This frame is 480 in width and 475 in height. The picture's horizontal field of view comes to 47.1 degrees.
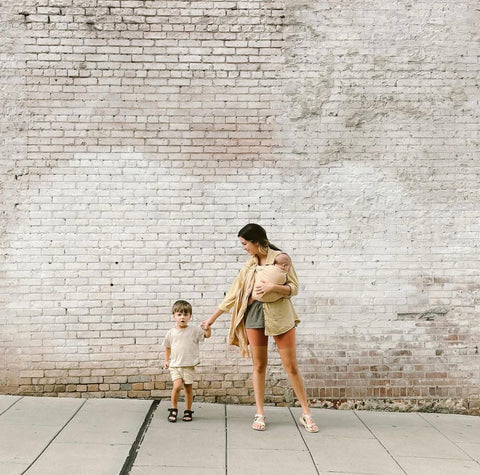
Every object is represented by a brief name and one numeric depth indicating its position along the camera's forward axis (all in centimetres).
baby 471
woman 476
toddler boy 491
